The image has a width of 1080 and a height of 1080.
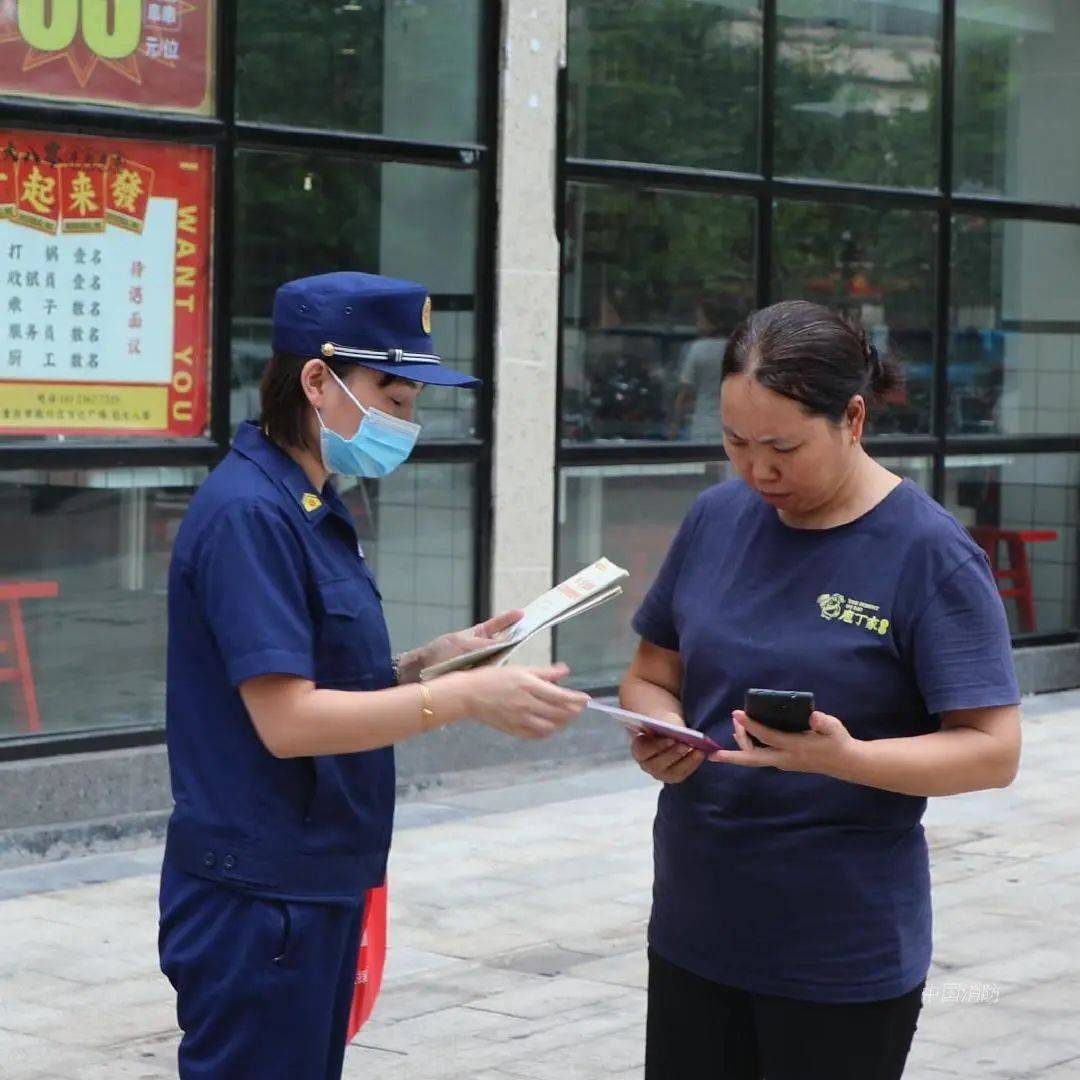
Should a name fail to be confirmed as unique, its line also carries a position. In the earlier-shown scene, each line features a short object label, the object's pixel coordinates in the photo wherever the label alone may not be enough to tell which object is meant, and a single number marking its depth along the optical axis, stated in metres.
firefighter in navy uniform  3.23
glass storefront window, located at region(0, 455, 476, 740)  8.06
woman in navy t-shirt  3.23
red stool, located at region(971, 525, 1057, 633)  12.52
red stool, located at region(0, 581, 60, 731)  8.05
